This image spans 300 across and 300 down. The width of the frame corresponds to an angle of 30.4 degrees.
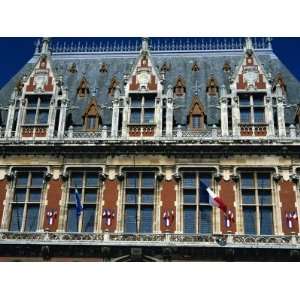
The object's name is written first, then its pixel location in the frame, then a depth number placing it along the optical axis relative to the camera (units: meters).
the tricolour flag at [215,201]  22.98
